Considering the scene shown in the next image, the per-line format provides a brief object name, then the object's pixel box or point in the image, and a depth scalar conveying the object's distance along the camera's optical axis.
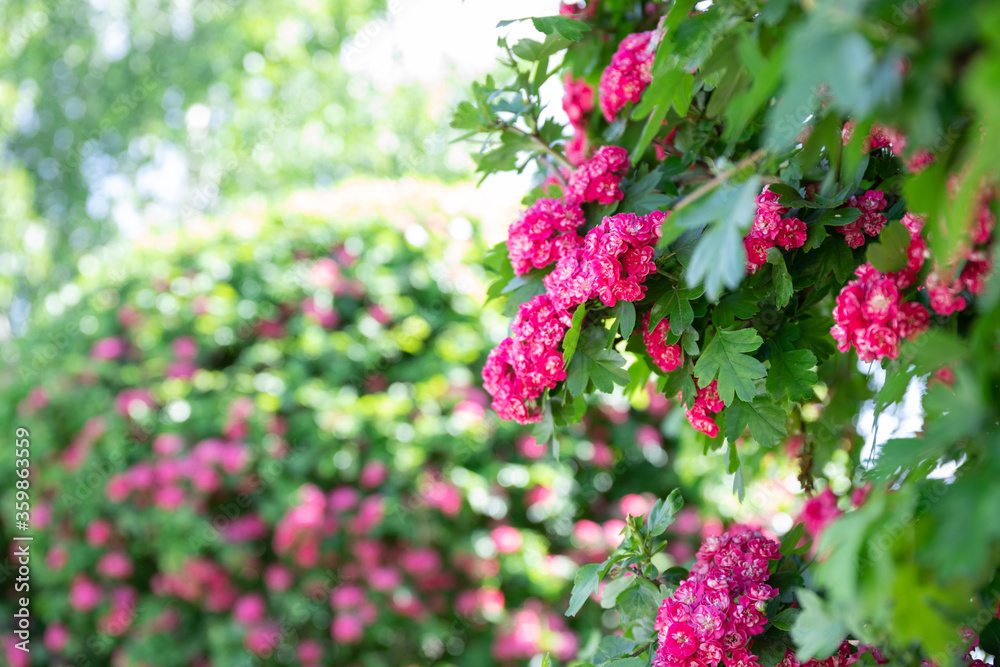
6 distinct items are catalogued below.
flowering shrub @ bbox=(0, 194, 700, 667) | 3.43
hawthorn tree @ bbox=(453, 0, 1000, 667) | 0.63
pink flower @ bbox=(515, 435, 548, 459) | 3.44
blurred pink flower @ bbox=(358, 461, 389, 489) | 3.43
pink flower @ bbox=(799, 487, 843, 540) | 1.78
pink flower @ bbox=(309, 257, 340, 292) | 3.87
